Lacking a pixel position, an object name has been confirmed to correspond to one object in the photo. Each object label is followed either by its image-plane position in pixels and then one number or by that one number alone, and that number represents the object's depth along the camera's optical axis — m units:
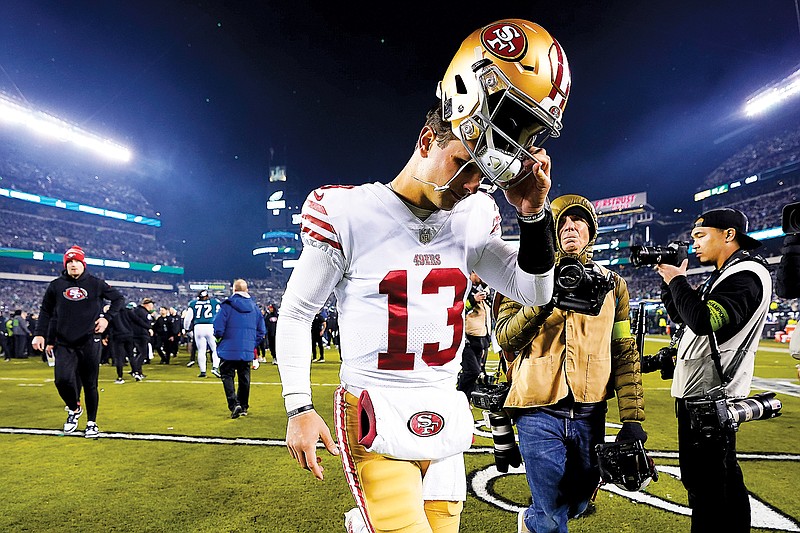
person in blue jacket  7.25
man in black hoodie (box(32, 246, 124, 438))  5.86
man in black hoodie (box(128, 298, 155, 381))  12.49
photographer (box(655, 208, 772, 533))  2.69
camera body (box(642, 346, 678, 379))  3.78
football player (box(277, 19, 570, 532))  1.56
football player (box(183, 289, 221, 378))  12.06
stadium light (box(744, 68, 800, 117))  42.69
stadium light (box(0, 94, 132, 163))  41.84
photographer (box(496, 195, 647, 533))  2.45
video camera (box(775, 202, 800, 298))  2.64
